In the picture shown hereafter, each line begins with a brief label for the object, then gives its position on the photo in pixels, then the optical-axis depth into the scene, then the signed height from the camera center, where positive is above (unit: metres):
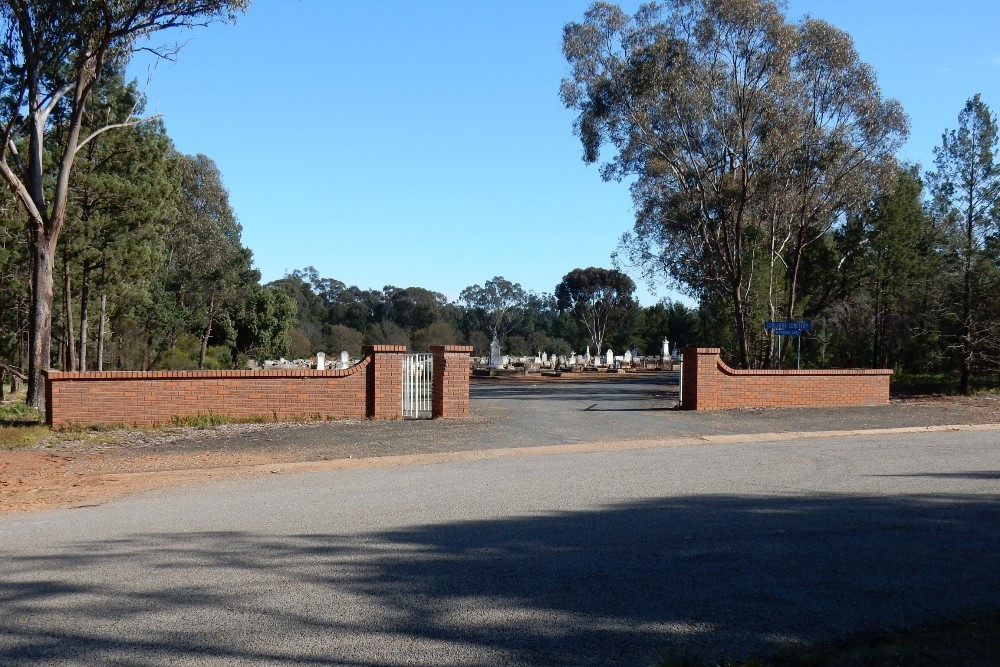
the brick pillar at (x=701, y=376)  23.50 -0.79
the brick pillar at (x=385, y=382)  20.23 -0.86
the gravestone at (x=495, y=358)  54.19 -0.83
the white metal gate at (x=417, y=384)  20.66 -0.93
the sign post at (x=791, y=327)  25.45 +0.54
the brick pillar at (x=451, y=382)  20.56 -0.87
